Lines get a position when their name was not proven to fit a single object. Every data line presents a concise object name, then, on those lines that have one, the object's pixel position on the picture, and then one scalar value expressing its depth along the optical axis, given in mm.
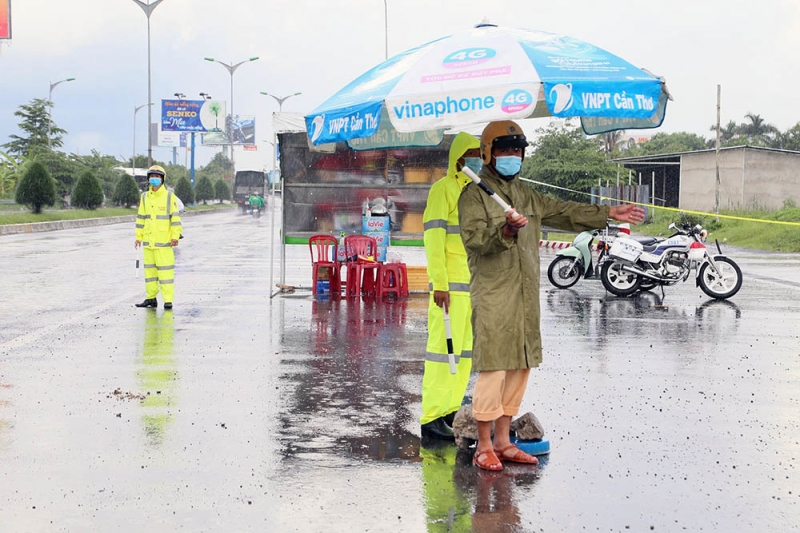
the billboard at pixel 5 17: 46406
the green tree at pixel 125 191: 57500
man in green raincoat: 5410
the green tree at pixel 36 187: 41156
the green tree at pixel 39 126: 64750
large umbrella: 5961
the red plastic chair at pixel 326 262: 14484
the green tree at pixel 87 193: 48516
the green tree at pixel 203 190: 84750
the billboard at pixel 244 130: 122062
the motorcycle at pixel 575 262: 15961
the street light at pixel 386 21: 44588
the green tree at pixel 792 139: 70625
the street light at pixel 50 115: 63388
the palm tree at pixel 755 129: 78894
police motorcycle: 14719
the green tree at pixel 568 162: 45809
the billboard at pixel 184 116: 97562
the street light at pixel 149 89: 50234
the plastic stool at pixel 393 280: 14203
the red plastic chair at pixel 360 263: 14281
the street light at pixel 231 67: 78438
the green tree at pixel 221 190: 94250
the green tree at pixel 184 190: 70188
